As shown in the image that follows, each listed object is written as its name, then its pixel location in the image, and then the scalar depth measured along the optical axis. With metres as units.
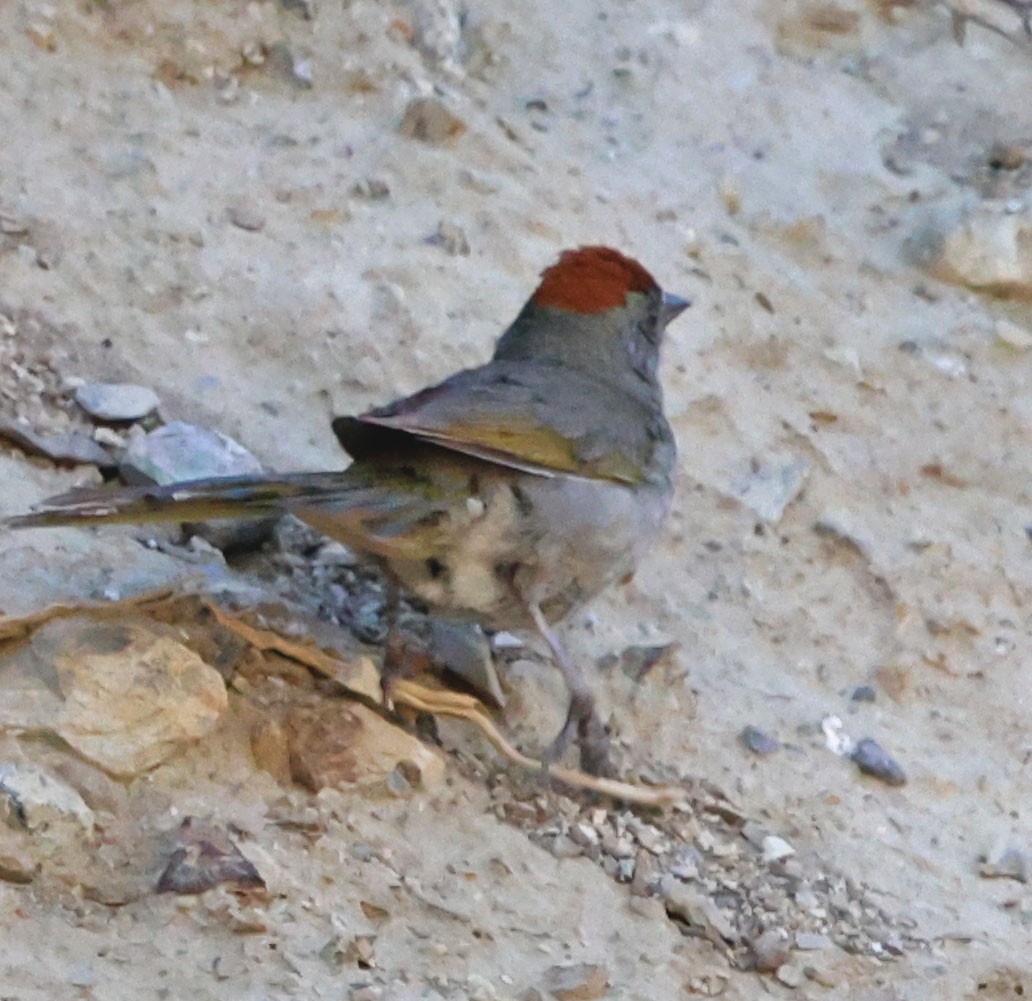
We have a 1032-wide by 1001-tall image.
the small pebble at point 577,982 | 5.86
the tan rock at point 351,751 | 6.75
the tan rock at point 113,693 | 6.36
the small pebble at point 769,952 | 6.47
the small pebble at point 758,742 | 8.06
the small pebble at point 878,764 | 8.16
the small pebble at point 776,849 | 7.33
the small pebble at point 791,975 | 6.45
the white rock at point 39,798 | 5.89
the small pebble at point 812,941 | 6.71
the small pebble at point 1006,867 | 7.65
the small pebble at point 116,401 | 8.66
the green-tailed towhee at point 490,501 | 6.84
